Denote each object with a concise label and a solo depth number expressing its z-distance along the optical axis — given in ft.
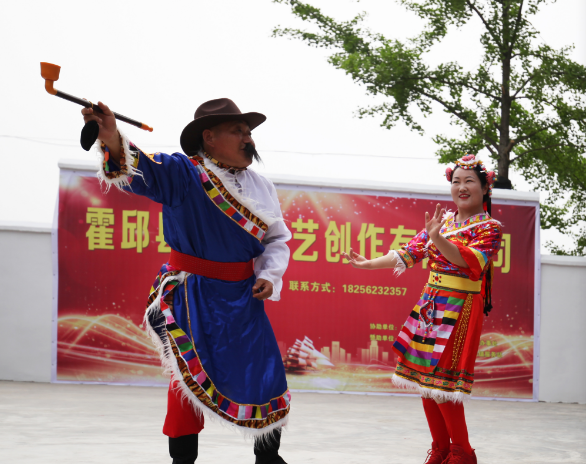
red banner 16.74
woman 8.17
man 6.17
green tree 25.72
